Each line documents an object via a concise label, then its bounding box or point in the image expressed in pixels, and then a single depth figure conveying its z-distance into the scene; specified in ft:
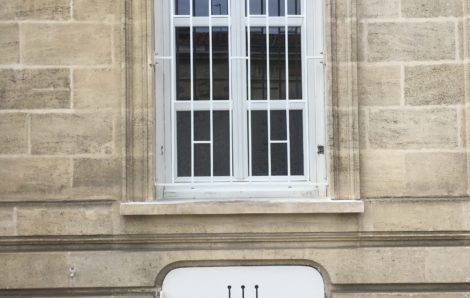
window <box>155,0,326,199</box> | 18.60
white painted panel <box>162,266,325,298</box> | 17.97
